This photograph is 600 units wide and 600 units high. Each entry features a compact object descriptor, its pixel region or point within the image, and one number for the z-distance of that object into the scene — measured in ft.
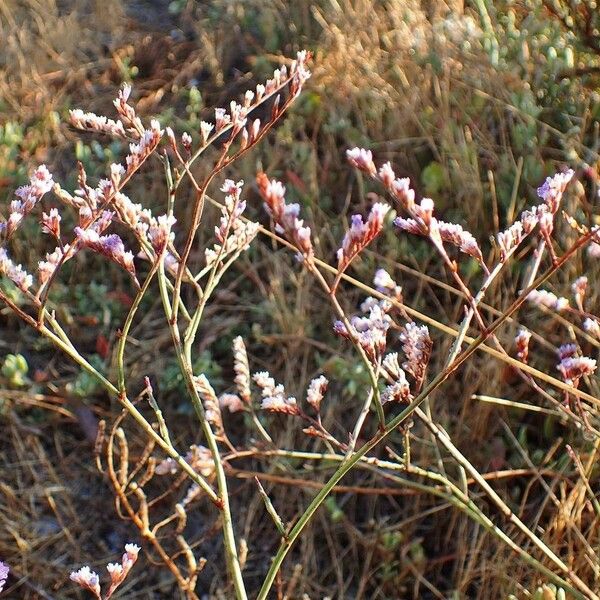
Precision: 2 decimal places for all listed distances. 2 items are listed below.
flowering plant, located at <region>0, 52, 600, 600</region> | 1.61
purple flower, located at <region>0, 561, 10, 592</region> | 1.59
